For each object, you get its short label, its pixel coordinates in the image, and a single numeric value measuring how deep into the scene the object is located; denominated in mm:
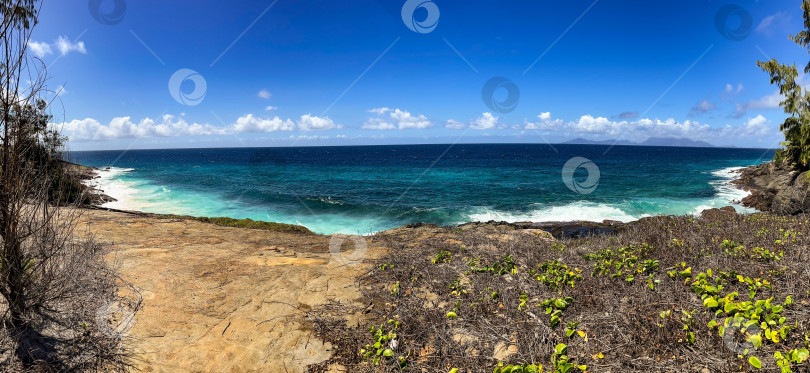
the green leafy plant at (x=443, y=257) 7147
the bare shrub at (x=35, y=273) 3727
